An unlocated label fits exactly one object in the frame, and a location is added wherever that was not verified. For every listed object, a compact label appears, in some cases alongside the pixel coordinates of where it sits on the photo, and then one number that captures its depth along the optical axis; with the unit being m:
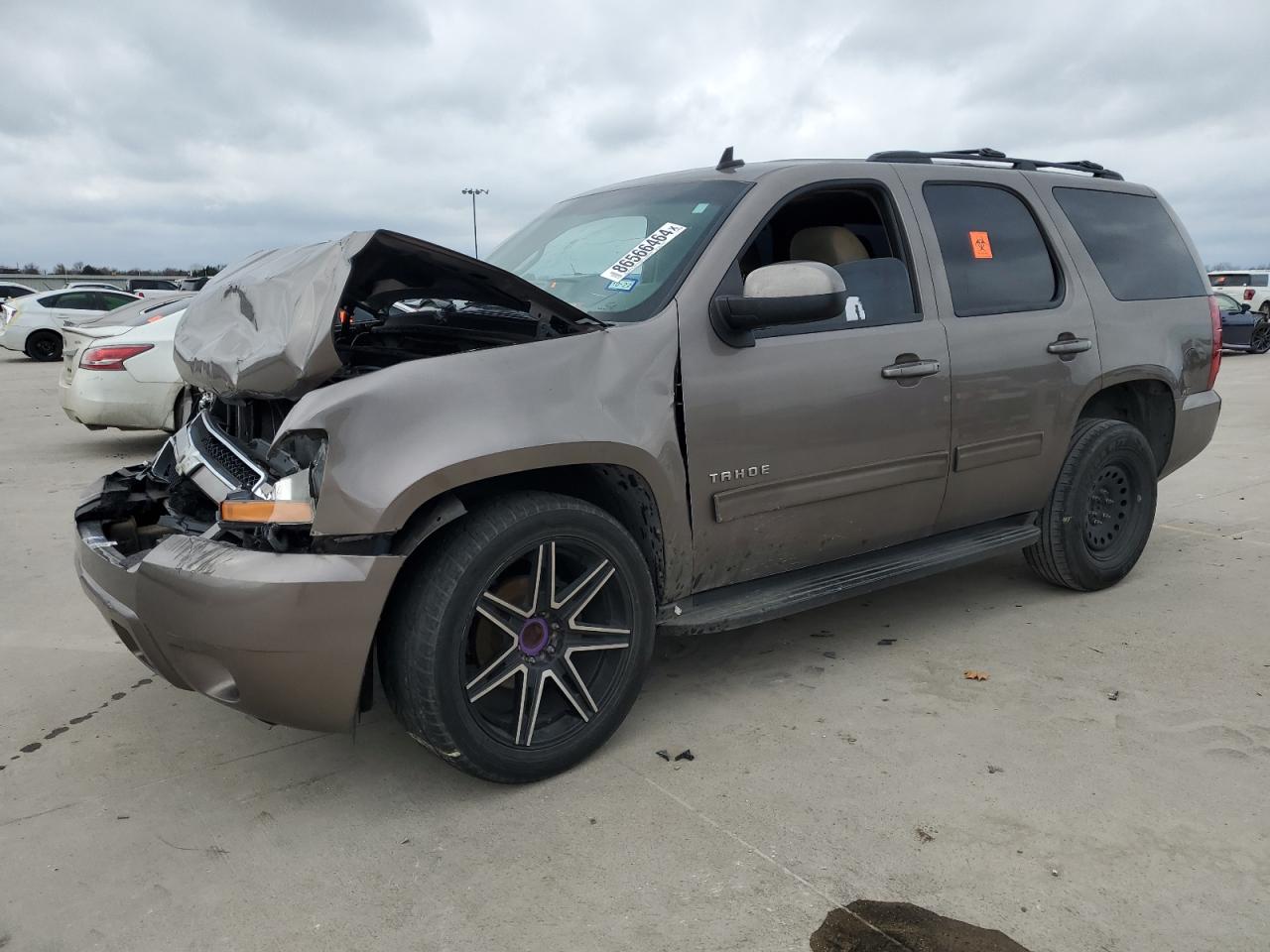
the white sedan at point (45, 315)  21.09
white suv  22.10
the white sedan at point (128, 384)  8.53
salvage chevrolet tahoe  2.62
